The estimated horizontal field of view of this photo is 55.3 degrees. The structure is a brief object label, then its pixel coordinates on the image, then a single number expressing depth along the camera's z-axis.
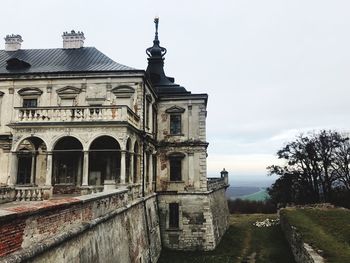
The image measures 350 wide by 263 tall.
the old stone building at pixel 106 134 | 16.84
